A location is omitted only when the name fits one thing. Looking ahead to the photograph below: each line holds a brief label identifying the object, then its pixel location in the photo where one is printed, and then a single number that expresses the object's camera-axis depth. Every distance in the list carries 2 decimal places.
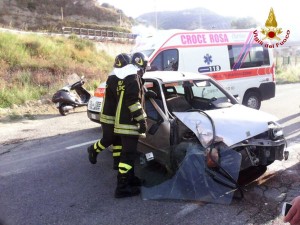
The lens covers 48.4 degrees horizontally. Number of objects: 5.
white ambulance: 8.69
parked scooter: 9.49
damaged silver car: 3.91
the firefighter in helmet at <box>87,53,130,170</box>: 4.23
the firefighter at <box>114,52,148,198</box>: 3.98
